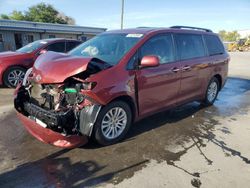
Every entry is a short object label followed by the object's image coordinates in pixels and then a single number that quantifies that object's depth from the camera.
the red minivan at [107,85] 2.65
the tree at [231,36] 80.66
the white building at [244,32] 76.26
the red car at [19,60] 5.93
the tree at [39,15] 34.29
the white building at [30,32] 17.52
